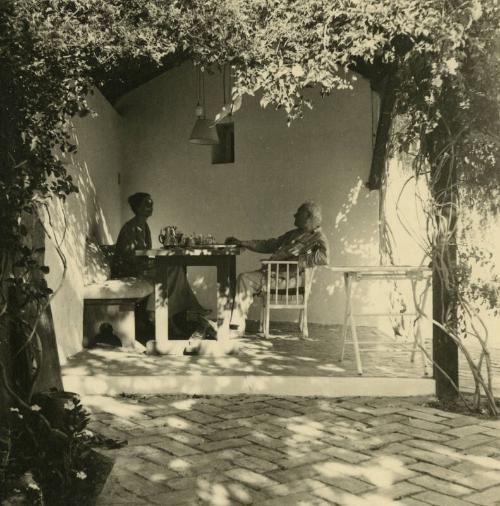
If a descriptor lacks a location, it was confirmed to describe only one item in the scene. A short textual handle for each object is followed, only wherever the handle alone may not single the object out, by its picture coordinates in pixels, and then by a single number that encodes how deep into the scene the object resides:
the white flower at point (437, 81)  3.85
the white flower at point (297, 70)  4.07
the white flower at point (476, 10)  3.67
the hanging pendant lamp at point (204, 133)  7.29
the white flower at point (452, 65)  3.76
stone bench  5.90
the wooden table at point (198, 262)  5.58
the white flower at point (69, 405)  2.89
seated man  6.57
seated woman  6.50
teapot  6.20
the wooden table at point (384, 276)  4.56
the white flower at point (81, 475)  2.72
